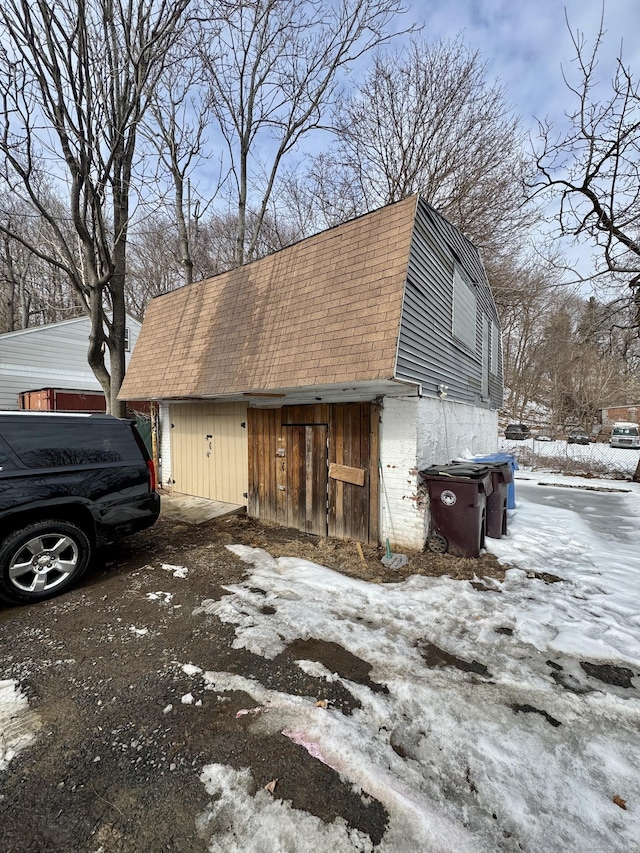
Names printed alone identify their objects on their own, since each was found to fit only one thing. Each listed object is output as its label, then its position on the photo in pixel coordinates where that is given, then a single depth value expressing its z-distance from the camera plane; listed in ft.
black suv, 11.21
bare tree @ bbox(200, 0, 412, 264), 36.09
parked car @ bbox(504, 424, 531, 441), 75.46
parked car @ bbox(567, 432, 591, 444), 63.92
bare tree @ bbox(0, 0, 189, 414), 21.26
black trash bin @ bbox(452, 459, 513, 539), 17.97
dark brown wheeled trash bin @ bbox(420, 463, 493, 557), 15.47
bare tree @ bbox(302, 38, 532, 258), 39.55
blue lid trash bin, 21.69
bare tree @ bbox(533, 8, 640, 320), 27.25
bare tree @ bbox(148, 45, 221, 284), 35.24
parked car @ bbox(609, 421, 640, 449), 65.77
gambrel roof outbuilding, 14.83
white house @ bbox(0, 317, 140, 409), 42.75
